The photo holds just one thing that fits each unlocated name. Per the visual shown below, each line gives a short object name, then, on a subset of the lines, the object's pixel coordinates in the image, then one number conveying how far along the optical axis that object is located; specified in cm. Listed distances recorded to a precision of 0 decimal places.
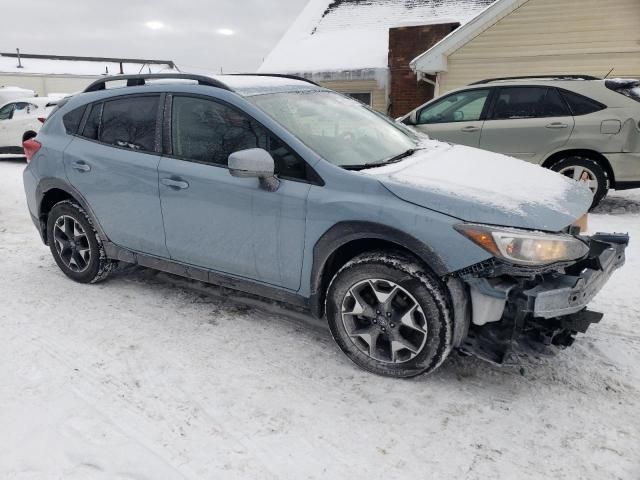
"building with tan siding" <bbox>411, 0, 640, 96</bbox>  1134
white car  1270
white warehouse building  4256
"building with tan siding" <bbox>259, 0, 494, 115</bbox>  1460
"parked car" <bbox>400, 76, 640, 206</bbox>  654
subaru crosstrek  267
